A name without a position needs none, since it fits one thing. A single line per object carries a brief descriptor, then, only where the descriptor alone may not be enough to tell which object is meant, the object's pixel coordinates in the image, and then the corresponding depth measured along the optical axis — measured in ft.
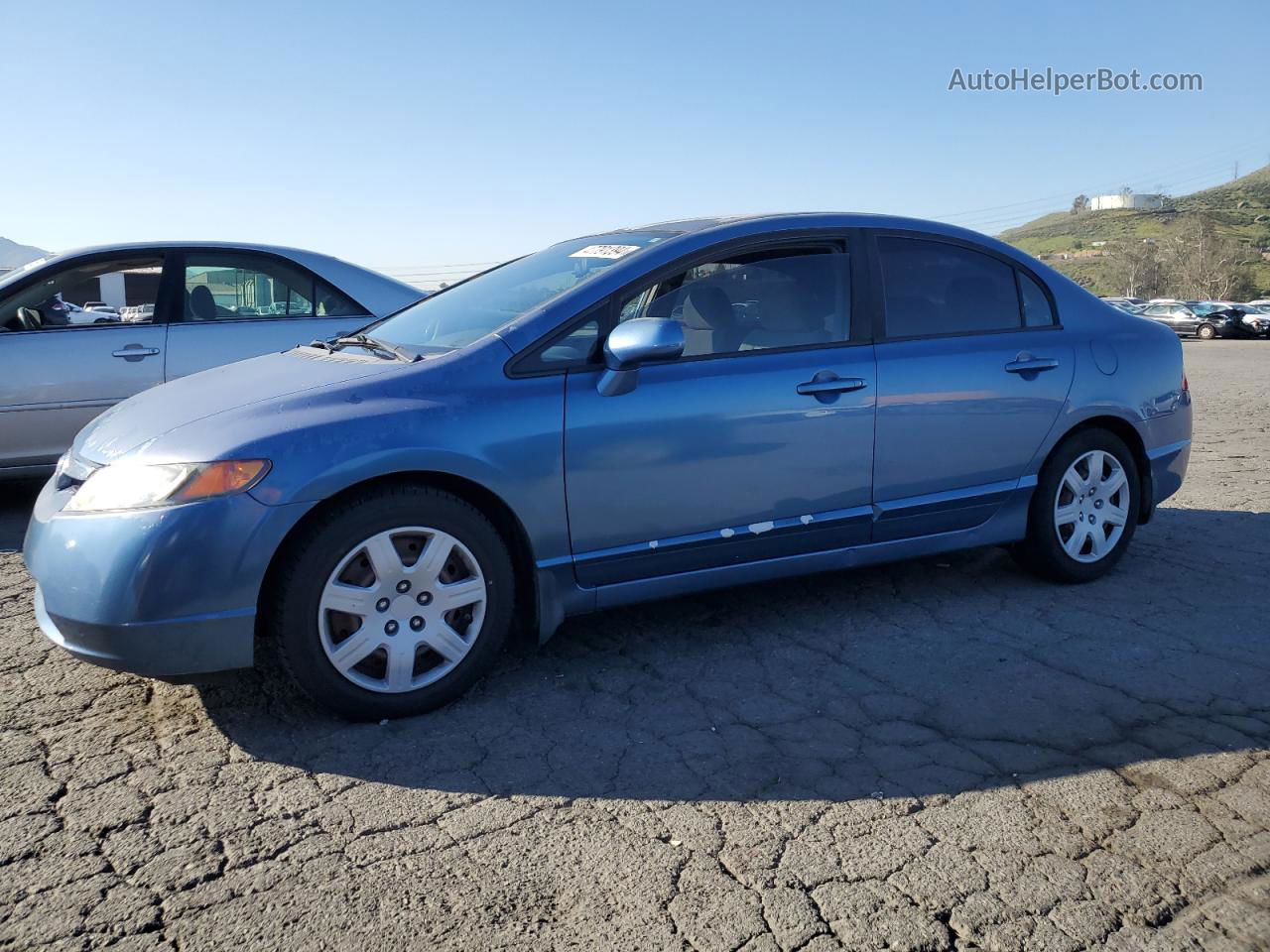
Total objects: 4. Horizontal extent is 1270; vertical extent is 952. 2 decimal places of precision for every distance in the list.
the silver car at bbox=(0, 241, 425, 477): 20.21
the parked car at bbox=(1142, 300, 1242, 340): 126.21
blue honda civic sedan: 10.18
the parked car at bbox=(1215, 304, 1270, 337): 123.54
